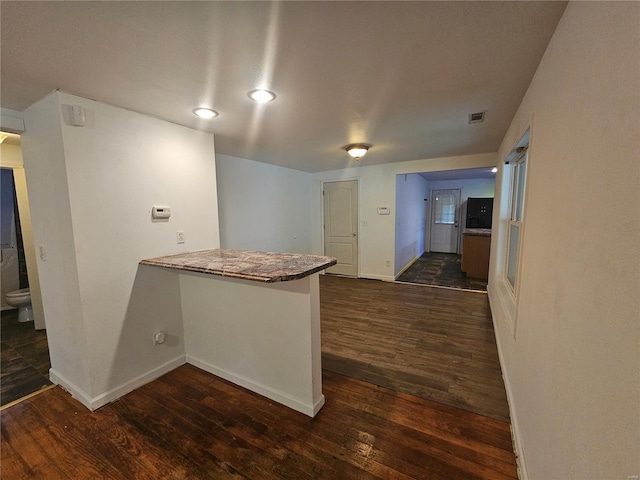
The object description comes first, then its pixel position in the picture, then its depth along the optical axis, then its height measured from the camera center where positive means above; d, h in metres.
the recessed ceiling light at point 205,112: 2.09 +0.85
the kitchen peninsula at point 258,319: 1.76 -0.80
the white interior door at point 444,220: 7.84 -0.16
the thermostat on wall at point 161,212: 2.23 +0.05
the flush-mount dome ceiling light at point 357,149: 3.35 +0.86
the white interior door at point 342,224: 5.40 -0.18
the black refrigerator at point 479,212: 6.48 +0.06
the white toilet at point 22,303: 3.36 -1.07
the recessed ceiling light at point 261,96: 1.81 +0.85
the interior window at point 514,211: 2.53 +0.03
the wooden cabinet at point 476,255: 5.09 -0.80
